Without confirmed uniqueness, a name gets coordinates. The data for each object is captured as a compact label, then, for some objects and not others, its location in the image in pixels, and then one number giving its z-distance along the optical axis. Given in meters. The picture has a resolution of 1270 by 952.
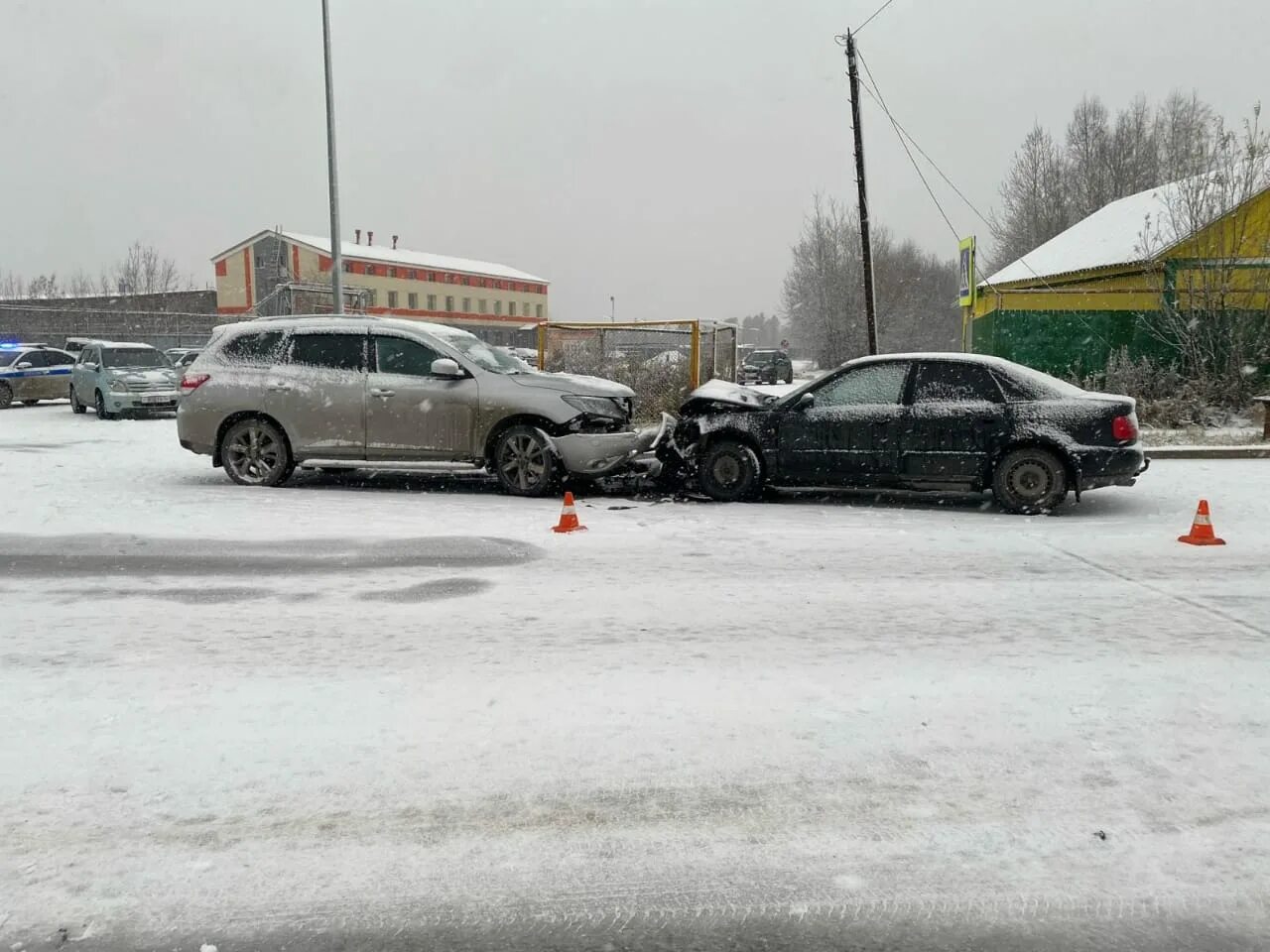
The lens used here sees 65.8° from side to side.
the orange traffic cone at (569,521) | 8.41
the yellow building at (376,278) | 69.06
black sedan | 9.06
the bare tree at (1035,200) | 56.19
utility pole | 19.25
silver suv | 10.22
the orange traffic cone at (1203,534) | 7.75
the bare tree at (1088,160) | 55.16
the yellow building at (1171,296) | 17.62
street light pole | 18.14
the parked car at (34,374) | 25.00
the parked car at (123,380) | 21.38
